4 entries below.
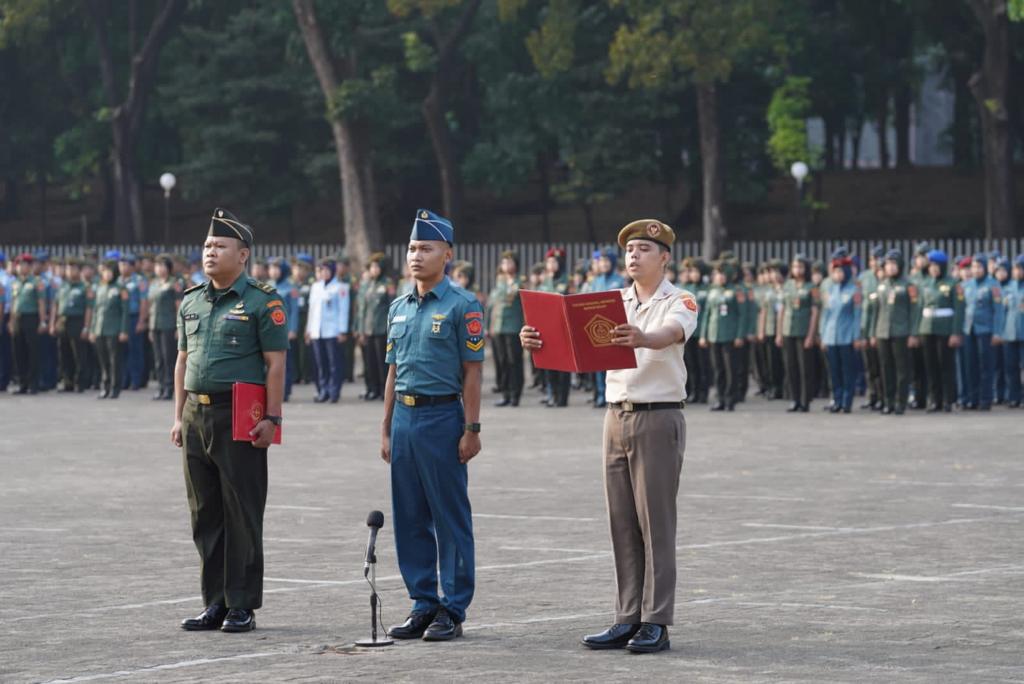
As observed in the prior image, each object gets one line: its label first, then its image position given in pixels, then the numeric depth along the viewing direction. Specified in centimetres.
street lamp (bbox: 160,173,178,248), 4941
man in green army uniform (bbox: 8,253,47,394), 3222
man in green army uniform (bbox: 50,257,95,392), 3219
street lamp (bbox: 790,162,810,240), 4509
